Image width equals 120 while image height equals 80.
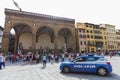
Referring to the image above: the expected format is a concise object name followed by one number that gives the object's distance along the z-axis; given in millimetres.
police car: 5471
